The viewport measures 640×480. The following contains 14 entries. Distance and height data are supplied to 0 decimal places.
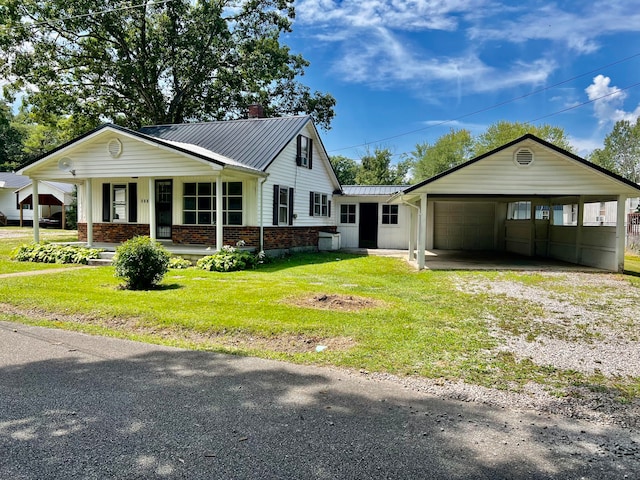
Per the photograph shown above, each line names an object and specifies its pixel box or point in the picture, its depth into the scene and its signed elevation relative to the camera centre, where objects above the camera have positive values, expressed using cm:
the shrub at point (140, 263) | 844 -86
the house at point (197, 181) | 1332 +136
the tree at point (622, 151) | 4872 +840
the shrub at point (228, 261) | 1184 -114
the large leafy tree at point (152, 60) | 2248 +923
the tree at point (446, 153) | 4708 +765
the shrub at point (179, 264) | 1222 -126
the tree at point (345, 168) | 5040 +680
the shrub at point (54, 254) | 1317 -108
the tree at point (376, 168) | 4138 +520
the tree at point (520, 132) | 4297 +907
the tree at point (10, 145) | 4728 +824
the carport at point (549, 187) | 1243 +103
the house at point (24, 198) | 3047 +154
